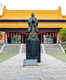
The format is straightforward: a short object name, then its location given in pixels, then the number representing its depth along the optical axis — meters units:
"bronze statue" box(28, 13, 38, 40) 13.75
